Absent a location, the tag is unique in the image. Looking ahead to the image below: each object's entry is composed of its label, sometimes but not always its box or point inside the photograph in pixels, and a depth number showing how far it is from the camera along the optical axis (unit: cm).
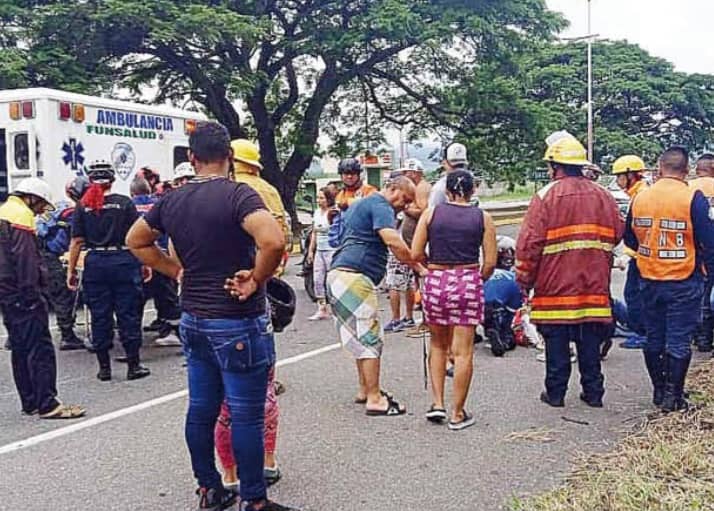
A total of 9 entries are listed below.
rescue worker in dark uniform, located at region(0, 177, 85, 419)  593
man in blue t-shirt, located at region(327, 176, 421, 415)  593
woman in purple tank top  571
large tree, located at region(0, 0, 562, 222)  1798
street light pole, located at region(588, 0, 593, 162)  3925
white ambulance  1054
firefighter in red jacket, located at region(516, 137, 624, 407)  600
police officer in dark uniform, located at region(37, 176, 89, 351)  864
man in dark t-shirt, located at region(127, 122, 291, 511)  384
